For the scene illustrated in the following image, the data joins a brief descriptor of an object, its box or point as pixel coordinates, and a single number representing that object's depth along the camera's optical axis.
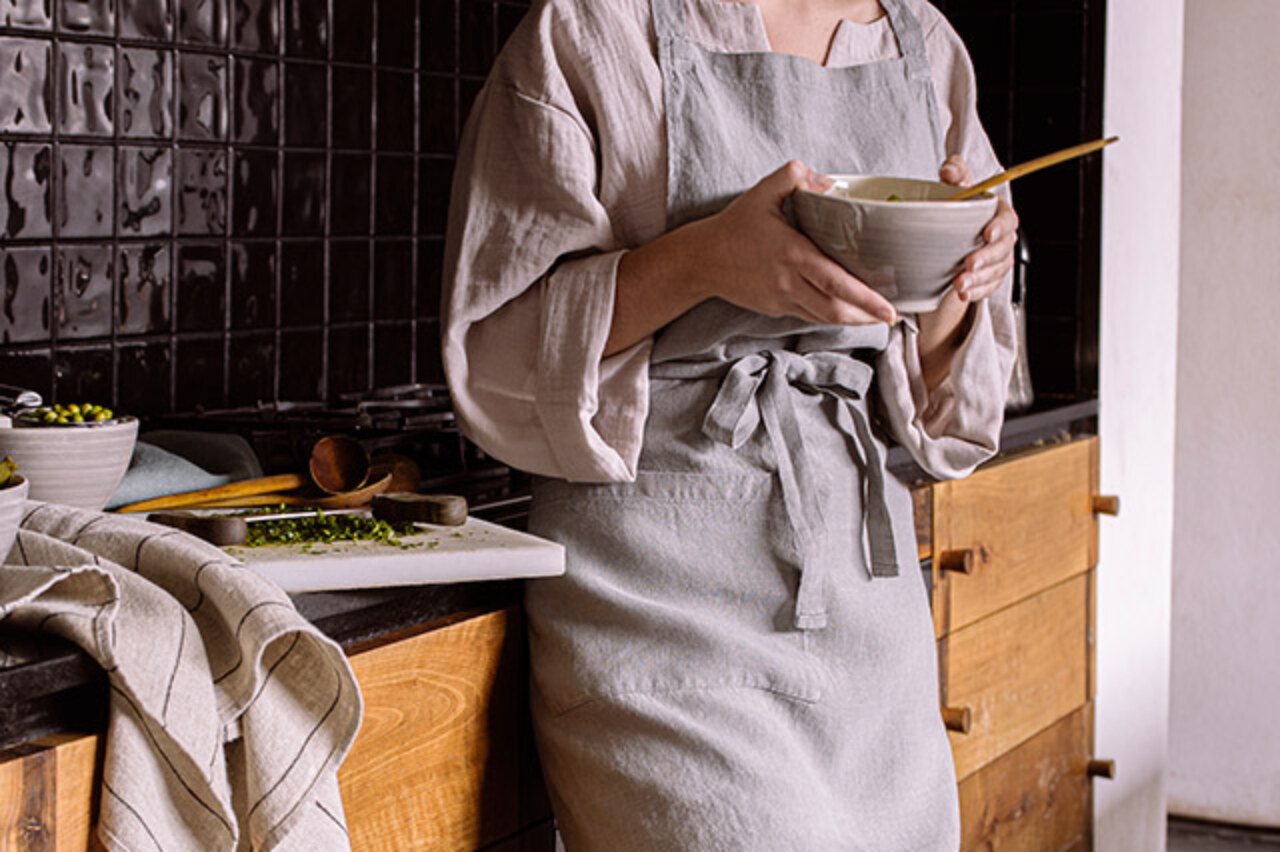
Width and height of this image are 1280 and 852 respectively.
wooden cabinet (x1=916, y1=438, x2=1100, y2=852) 2.04
